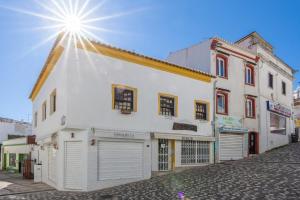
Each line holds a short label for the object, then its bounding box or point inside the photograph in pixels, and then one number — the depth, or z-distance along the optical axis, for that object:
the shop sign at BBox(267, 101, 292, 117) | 18.87
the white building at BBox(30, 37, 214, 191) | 10.71
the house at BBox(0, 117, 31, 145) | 31.41
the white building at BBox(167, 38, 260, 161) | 15.60
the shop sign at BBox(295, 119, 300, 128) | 25.59
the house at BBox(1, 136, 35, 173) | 21.35
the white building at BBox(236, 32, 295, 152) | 18.30
